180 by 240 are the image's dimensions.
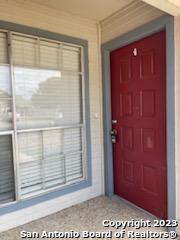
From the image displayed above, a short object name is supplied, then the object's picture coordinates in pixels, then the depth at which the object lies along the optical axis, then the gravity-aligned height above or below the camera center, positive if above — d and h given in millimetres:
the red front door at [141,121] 2156 -152
